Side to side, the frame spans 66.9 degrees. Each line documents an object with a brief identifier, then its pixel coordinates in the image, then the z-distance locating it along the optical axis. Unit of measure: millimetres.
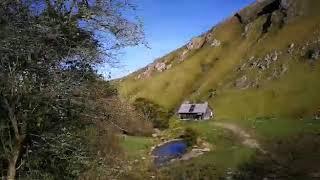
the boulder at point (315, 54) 90408
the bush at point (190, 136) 45460
